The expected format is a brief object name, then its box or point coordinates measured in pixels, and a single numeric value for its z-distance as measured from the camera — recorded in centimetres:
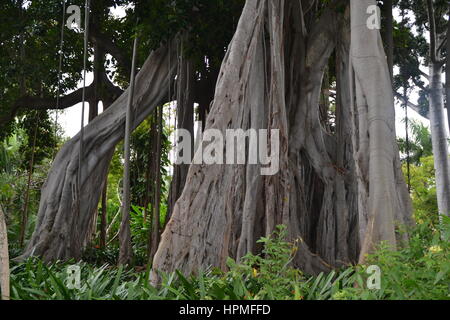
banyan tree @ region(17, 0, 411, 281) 370
